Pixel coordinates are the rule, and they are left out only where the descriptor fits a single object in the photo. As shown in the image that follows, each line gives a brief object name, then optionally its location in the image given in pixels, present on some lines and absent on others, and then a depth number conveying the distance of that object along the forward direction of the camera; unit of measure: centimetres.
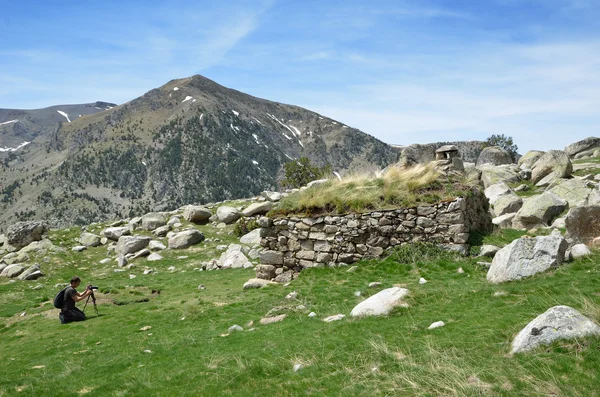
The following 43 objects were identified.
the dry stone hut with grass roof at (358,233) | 1741
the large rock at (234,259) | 2542
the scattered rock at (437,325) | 924
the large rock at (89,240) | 3491
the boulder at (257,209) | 3484
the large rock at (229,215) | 3541
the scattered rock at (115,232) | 3522
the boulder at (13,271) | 2912
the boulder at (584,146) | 4831
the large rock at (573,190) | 2442
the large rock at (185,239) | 3164
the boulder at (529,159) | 4267
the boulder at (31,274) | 2816
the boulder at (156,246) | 3170
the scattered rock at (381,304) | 1097
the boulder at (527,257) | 1183
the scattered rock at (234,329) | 1221
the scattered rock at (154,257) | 2983
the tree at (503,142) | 8862
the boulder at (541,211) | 2147
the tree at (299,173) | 5855
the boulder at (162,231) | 3435
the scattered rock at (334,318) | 1137
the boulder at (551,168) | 3288
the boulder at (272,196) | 3777
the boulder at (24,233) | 3409
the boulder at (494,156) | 5168
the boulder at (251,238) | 2966
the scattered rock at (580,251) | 1252
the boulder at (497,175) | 3700
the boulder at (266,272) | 1959
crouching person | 1655
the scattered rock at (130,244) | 3159
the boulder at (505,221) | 2258
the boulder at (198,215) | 3634
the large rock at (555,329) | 721
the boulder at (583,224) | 1402
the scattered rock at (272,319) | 1252
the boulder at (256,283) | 1866
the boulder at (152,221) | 3603
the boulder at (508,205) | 2553
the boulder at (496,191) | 2888
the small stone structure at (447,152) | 3228
